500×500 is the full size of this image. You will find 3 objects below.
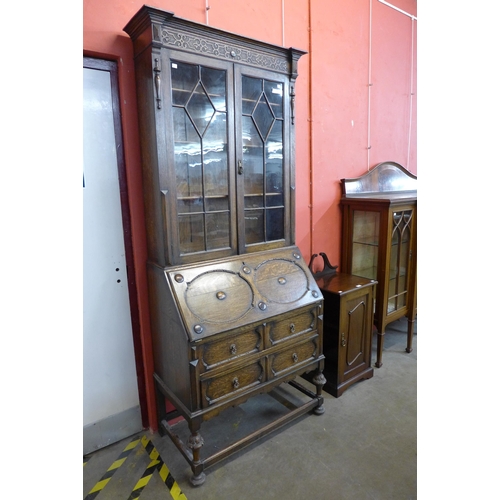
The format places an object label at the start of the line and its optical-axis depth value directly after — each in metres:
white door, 1.88
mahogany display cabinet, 2.77
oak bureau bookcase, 1.75
